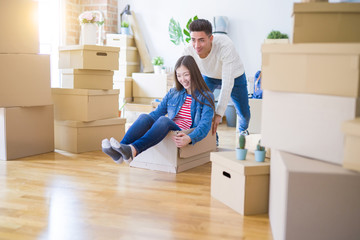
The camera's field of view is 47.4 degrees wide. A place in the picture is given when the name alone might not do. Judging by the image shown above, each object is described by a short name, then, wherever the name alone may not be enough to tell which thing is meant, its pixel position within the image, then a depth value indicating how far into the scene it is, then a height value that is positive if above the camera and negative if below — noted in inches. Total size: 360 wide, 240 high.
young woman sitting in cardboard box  99.0 -14.5
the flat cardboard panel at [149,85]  208.5 -11.5
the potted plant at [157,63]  213.2 -0.5
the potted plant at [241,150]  78.5 -16.3
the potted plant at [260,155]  77.2 -16.9
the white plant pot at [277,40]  179.1 +10.9
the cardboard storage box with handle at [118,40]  214.1 +11.1
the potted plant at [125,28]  217.6 +17.6
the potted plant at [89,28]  154.2 +12.4
